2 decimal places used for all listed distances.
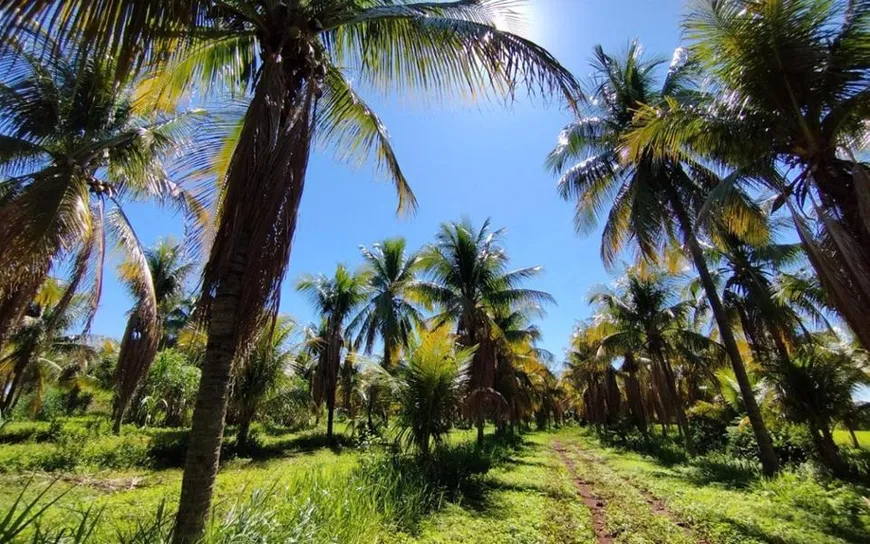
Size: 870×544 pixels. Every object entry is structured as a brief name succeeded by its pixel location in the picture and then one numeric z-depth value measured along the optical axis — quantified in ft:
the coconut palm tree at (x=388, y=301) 61.05
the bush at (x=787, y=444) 39.55
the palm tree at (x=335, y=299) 61.54
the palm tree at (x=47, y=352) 40.81
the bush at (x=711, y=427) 58.95
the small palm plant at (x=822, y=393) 34.32
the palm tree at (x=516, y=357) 68.54
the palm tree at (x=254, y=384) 43.73
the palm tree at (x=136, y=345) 24.23
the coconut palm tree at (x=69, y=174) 18.83
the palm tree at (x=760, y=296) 39.81
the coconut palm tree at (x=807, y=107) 15.94
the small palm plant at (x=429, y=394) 29.19
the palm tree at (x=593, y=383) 89.10
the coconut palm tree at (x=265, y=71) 10.23
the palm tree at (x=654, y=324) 54.08
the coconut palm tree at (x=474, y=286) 51.08
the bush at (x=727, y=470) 33.22
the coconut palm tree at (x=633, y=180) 36.22
